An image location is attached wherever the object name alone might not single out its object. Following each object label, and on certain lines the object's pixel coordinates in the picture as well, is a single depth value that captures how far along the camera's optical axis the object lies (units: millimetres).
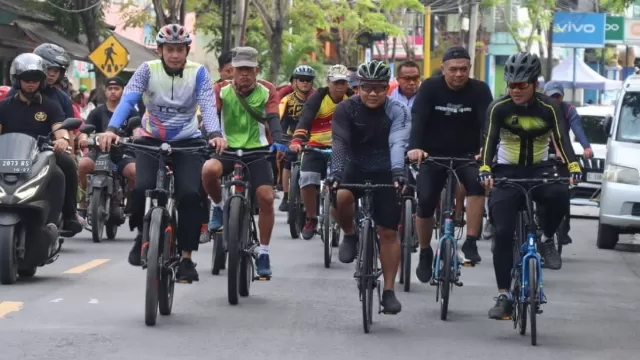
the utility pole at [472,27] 50262
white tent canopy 51500
